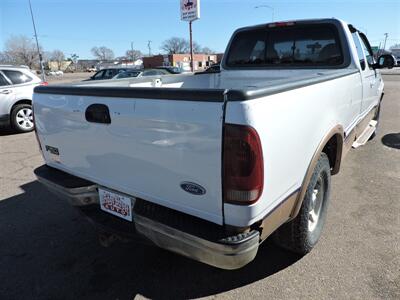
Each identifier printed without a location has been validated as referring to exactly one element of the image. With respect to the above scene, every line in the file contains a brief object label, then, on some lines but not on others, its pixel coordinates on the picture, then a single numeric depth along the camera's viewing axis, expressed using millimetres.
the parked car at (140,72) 13320
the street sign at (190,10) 26375
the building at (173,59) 66938
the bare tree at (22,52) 83750
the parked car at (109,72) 15625
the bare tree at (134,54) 122000
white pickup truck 1701
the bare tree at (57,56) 113375
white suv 7887
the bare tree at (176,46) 108062
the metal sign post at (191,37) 24094
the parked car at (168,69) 15175
